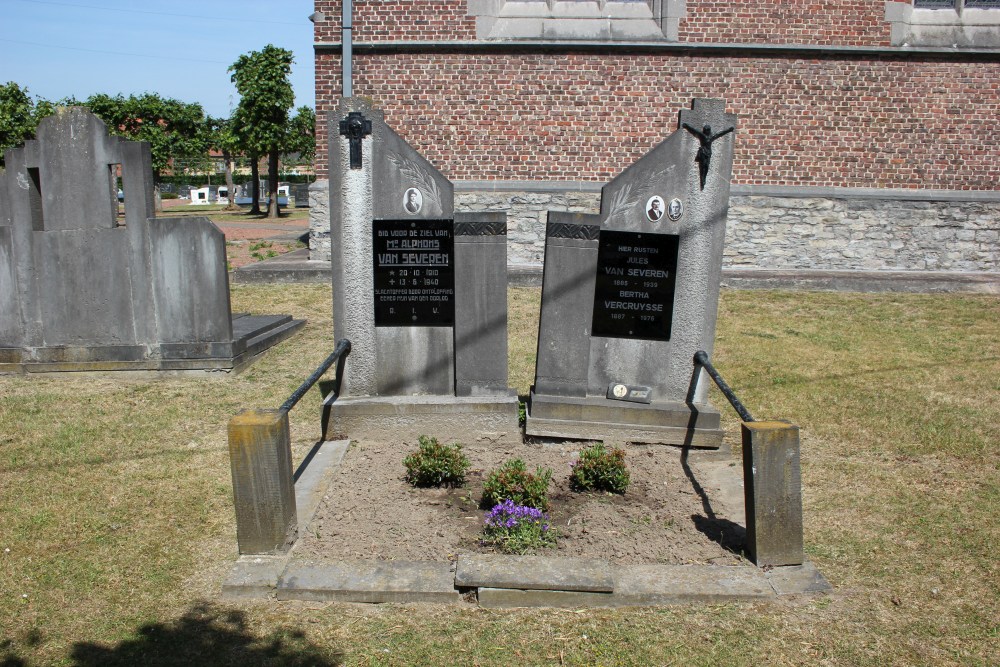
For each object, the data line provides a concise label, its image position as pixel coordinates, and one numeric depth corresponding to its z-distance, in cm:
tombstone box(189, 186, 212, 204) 5722
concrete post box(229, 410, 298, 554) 422
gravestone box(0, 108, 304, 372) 781
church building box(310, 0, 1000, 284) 1331
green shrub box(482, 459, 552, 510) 488
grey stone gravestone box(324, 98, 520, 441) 608
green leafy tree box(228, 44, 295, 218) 3275
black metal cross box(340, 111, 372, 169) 588
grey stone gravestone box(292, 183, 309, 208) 5425
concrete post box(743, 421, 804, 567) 428
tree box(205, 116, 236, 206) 3477
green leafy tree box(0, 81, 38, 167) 3300
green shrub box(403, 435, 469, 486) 534
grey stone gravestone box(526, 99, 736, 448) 609
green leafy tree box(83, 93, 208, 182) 4153
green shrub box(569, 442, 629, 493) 530
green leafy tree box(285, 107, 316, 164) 3566
